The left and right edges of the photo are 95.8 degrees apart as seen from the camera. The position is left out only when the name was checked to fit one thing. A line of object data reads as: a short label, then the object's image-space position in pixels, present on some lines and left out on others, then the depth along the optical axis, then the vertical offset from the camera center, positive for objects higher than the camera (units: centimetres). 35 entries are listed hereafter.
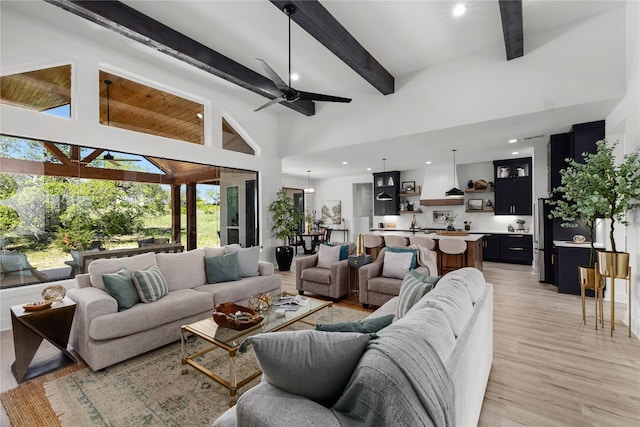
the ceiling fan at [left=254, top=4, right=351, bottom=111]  323 +143
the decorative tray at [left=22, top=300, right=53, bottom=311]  245 -77
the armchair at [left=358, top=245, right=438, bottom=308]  377 -90
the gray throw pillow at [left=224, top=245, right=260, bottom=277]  409 -67
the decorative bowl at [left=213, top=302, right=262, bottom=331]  236 -88
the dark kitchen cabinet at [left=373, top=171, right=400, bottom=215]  937 +73
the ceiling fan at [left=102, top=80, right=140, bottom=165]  405 +132
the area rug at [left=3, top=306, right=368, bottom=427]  192 -134
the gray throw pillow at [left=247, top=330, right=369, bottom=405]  106 -55
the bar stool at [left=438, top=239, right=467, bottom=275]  509 -69
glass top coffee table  206 -96
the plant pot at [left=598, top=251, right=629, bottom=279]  308 -59
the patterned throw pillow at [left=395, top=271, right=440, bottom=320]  215 -61
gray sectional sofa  91 -62
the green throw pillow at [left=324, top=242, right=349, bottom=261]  470 -64
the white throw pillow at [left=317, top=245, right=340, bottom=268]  467 -70
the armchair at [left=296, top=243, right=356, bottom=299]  432 -100
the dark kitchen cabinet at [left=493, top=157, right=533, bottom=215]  720 +62
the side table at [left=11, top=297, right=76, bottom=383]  237 -100
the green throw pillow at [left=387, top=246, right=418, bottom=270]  386 -54
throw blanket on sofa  90 -58
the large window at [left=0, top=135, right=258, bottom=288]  346 +18
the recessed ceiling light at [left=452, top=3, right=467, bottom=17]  310 +220
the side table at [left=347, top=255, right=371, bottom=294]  435 -74
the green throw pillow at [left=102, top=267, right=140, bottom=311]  274 -71
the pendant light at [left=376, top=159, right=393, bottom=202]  818 +43
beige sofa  250 -92
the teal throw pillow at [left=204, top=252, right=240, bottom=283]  380 -72
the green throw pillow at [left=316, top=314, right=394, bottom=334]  137 -56
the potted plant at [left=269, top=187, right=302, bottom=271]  652 -20
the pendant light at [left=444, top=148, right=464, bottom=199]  702 +45
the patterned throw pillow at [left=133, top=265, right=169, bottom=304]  292 -72
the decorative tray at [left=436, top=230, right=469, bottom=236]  625 -48
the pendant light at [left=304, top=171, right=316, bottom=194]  1077 +90
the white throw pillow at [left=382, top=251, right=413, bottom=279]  384 -71
